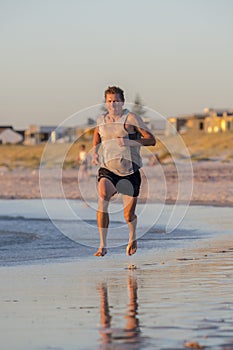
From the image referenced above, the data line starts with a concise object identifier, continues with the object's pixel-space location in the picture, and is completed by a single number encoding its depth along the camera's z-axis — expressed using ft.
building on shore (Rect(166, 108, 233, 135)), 371.49
